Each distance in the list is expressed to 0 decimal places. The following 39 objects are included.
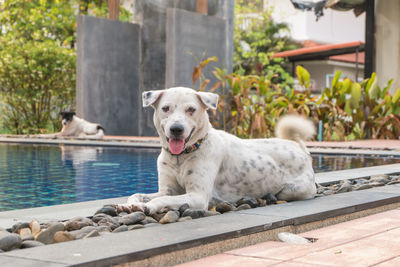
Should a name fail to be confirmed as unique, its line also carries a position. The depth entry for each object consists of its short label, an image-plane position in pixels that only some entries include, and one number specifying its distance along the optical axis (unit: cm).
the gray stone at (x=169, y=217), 348
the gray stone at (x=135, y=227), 332
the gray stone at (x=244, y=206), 404
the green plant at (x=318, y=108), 1388
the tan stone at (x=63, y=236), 290
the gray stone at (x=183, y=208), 372
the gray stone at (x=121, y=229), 327
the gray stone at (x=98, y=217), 361
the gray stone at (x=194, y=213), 363
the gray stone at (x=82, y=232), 308
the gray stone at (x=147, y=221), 352
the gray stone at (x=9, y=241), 280
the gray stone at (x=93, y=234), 299
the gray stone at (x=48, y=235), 301
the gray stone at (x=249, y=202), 418
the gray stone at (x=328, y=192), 497
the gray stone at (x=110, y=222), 342
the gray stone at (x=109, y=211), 379
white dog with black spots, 386
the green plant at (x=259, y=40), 3058
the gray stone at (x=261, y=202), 432
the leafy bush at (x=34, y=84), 1742
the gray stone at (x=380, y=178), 591
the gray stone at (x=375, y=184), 544
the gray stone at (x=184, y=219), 354
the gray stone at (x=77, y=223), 337
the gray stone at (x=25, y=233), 309
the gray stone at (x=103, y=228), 329
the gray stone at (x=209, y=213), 371
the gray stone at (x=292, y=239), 320
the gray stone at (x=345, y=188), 510
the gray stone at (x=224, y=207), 395
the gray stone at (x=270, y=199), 441
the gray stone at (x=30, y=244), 286
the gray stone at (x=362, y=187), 524
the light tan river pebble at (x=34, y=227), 326
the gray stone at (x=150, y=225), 338
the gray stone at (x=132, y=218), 349
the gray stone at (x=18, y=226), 332
